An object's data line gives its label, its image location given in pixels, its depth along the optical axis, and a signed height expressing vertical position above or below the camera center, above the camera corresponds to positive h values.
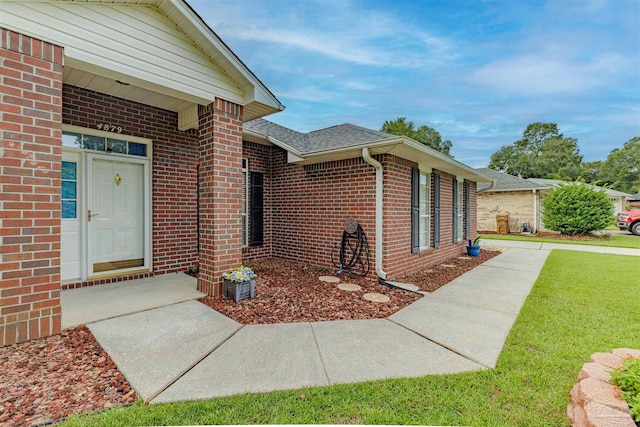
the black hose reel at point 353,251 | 5.56 -0.82
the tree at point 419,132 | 30.64 +9.64
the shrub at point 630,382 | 1.51 -1.04
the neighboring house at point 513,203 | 16.41 +0.58
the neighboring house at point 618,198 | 20.53 +1.13
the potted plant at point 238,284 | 3.94 -1.06
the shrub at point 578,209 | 13.02 +0.17
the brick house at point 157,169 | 2.68 +0.75
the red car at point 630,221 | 14.99 -0.47
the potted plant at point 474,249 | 8.78 -1.19
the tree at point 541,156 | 36.75 +8.03
